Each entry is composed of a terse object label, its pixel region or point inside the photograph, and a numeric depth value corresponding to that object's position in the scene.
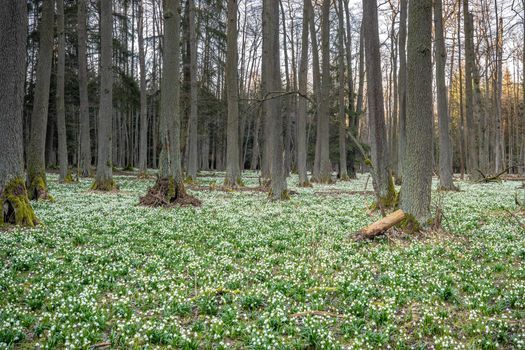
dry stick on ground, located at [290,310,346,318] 4.20
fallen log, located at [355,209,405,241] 8.08
